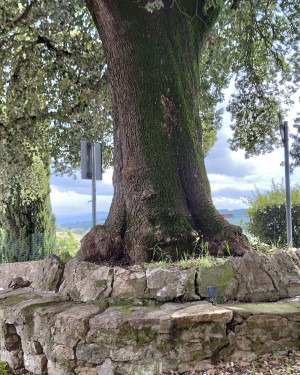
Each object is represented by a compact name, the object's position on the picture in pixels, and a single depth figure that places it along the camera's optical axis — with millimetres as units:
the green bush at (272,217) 9086
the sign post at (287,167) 7488
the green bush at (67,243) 10742
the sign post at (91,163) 6512
